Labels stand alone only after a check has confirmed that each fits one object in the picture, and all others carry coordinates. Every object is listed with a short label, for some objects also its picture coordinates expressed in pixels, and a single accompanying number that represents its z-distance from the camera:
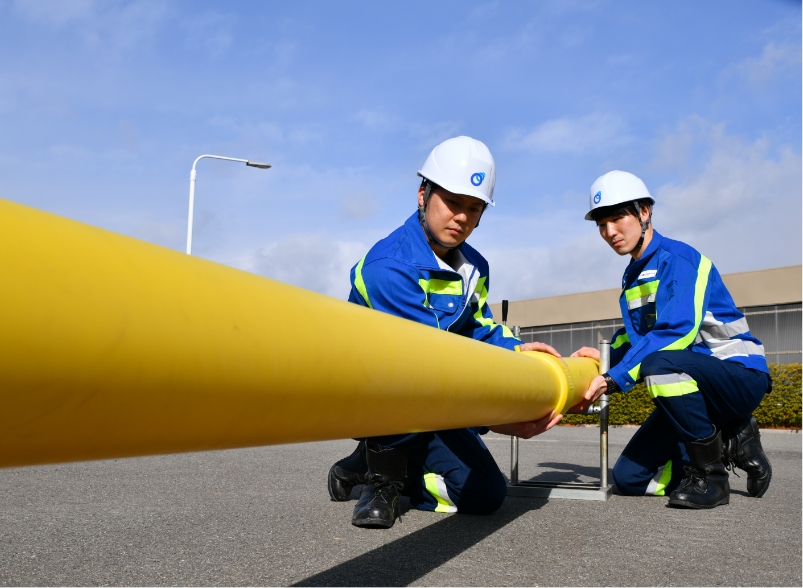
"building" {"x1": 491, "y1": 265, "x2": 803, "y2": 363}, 19.06
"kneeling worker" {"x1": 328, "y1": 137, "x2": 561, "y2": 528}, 3.24
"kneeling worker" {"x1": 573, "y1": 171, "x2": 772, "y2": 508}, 3.63
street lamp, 13.56
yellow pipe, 0.76
